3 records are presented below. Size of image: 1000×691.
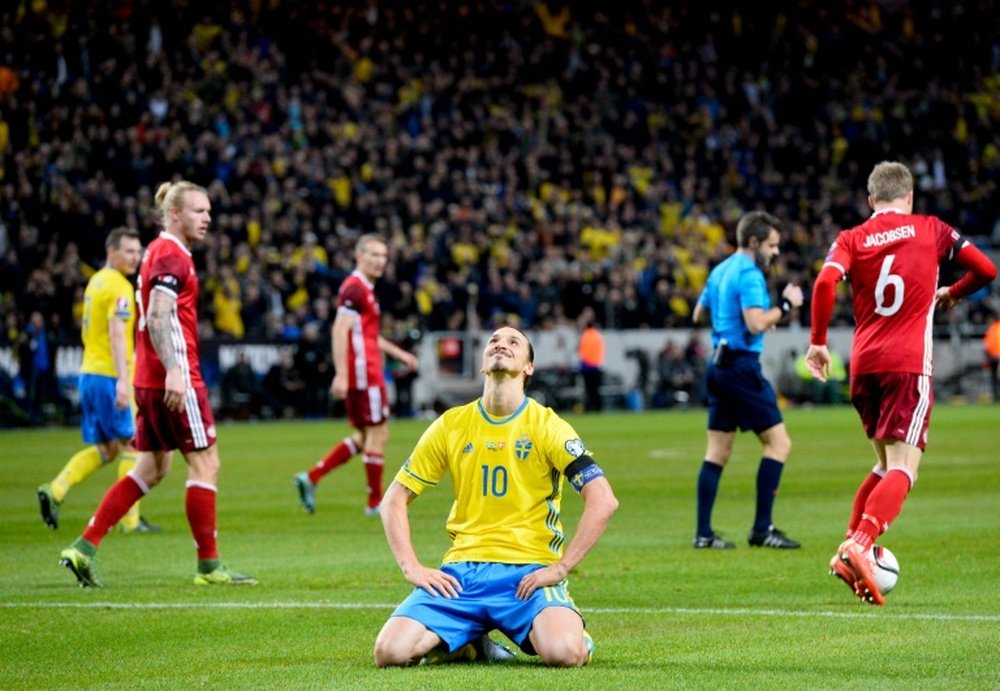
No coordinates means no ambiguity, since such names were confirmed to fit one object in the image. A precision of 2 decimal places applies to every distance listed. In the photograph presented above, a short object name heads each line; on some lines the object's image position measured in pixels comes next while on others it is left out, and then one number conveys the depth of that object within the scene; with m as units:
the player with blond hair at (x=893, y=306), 18.83
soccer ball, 17.55
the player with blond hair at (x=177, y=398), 20.56
